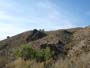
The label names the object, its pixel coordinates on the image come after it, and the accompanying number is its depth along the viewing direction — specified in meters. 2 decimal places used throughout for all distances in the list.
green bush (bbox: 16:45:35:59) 6.51
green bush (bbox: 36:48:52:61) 6.35
